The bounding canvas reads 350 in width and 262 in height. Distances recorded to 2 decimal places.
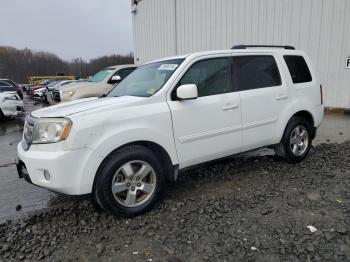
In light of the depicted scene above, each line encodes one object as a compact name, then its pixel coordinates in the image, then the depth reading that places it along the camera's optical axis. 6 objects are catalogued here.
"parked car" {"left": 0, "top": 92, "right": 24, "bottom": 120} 11.07
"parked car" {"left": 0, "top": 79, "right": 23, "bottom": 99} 19.72
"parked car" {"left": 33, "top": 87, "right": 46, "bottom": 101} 22.69
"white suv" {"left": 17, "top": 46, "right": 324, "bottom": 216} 3.10
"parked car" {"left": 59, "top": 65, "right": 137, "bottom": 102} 9.08
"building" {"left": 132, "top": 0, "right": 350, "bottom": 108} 10.09
